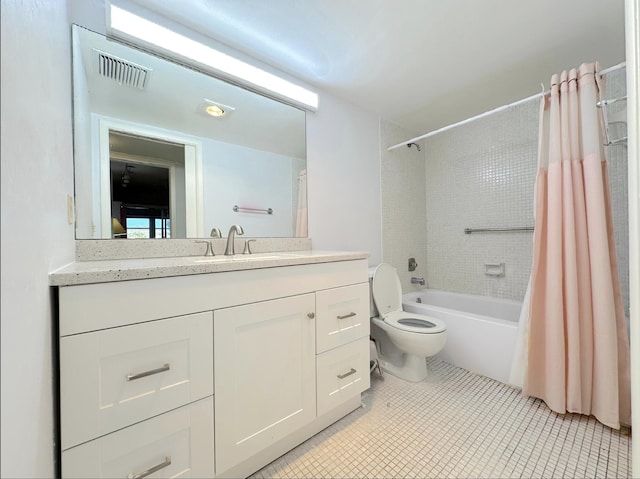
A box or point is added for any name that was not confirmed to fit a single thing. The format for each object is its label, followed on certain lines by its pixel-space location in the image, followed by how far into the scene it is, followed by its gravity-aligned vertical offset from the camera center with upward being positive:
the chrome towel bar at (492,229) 2.26 +0.06
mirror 1.25 +0.51
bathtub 1.76 -0.69
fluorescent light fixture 1.27 +1.03
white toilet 1.69 -0.61
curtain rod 1.34 +0.83
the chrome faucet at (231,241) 1.47 +0.00
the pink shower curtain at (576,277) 1.30 -0.22
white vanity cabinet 0.74 -0.44
